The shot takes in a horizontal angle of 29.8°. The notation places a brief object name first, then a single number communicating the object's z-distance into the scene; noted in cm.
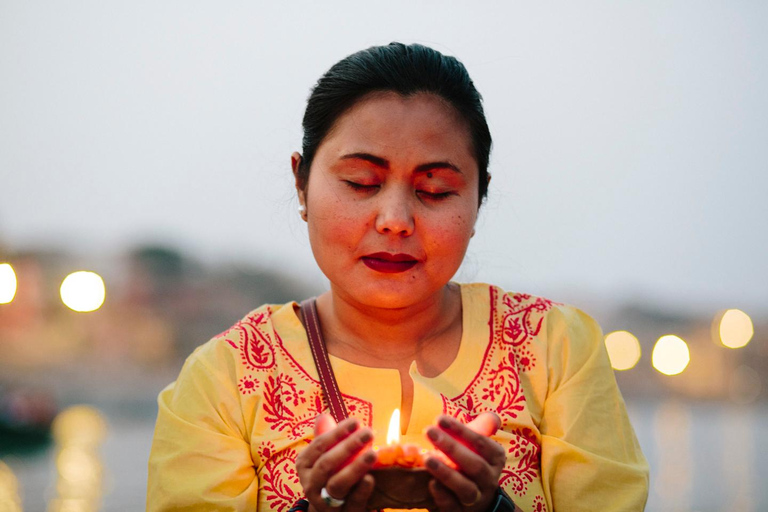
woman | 121
